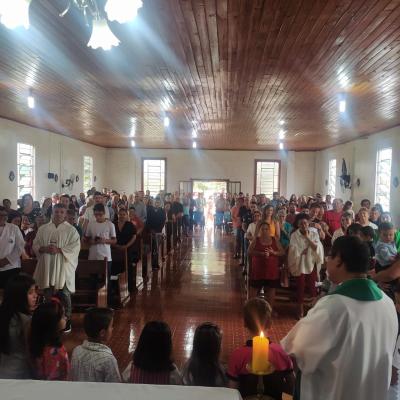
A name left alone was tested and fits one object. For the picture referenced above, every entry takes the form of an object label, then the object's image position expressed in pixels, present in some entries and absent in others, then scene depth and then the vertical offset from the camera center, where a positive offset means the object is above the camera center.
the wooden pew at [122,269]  6.17 -1.44
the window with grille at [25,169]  10.95 +0.23
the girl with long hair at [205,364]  2.43 -1.12
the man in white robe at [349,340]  1.83 -0.72
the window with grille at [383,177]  10.77 +0.21
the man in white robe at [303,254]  5.61 -0.99
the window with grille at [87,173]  16.00 +0.22
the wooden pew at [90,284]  5.43 -1.49
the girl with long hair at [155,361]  2.40 -1.09
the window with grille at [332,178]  15.95 +0.19
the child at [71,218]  6.41 -0.65
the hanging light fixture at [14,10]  2.13 +0.88
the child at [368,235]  4.66 -0.59
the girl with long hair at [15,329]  2.58 -0.99
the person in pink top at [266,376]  2.28 -1.10
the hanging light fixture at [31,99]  6.60 +1.28
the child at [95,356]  2.43 -1.09
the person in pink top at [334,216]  8.16 -0.68
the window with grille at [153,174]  18.80 +0.26
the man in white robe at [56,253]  4.66 -0.87
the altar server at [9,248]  4.77 -0.86
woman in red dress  5.50 -1.08
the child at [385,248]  4.49 -0.72
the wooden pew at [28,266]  5.13 -1.14
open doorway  18.88 -0.36
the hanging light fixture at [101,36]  2.69 +0.96
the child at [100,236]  5.60 -0.80
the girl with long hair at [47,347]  2.54 -1.09
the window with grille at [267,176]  18.72 +0.27
